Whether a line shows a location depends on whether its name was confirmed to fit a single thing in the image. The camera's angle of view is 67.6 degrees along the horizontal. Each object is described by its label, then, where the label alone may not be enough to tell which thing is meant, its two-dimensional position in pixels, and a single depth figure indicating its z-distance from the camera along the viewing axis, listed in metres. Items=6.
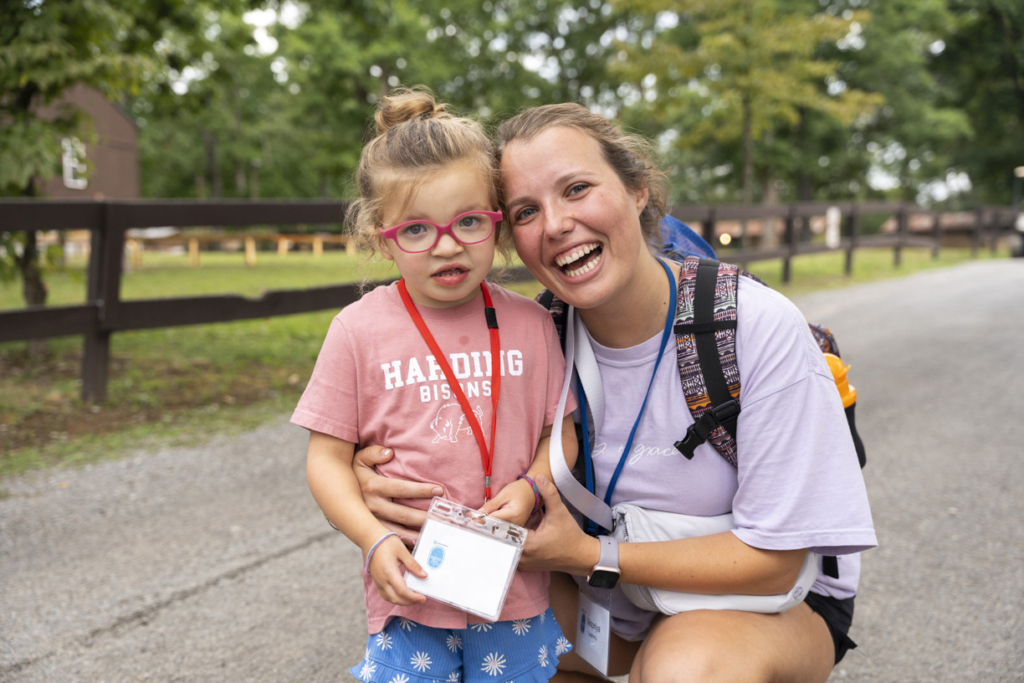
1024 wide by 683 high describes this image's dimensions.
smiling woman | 1.57
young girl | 1.60
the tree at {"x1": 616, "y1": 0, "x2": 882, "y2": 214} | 15.26
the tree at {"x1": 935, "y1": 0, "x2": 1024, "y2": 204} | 9.15
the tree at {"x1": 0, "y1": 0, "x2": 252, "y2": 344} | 5.93
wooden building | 22.98
